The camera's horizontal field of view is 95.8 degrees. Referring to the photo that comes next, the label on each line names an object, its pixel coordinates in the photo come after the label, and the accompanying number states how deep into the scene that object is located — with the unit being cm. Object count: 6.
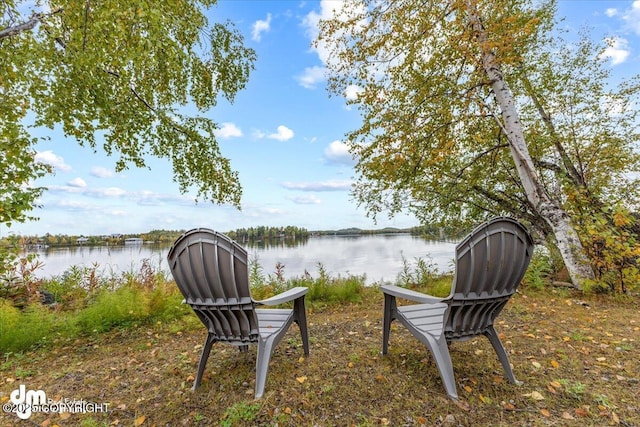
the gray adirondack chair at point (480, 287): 200
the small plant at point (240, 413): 184
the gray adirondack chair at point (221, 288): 203
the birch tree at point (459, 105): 525
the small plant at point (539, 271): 496
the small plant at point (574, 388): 201
